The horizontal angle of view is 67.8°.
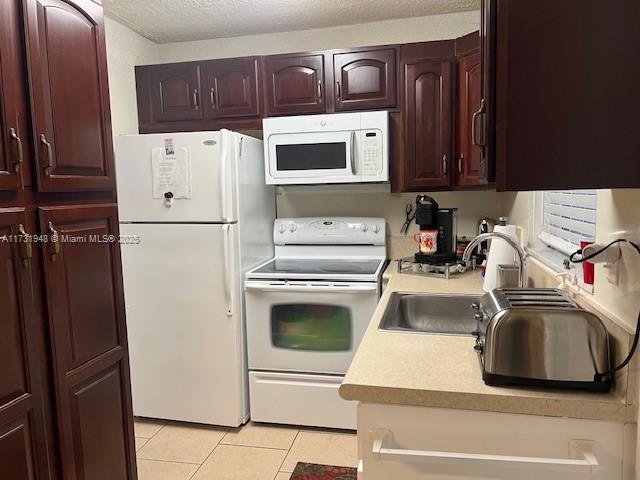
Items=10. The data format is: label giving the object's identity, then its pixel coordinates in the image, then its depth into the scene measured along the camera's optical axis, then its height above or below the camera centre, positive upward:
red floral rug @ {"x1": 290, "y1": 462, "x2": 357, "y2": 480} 2.27 -1.35
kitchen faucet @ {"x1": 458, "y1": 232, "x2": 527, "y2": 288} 1.64 -0.21
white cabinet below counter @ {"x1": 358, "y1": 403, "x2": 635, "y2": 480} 1.08 -0.62
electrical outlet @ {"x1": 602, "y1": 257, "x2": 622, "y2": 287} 1.10 -0.21
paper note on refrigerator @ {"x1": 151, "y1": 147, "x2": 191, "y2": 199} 2.60 +0.13
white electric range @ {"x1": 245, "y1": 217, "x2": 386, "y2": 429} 2.60 -0.81
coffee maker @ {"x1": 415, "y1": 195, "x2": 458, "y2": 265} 2.69 -0.23
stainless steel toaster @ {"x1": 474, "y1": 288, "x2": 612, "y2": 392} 1.08 -0.38
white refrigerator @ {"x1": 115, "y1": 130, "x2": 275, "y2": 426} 2.59 -0.41
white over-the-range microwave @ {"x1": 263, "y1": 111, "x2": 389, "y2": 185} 2.77 +0.26
